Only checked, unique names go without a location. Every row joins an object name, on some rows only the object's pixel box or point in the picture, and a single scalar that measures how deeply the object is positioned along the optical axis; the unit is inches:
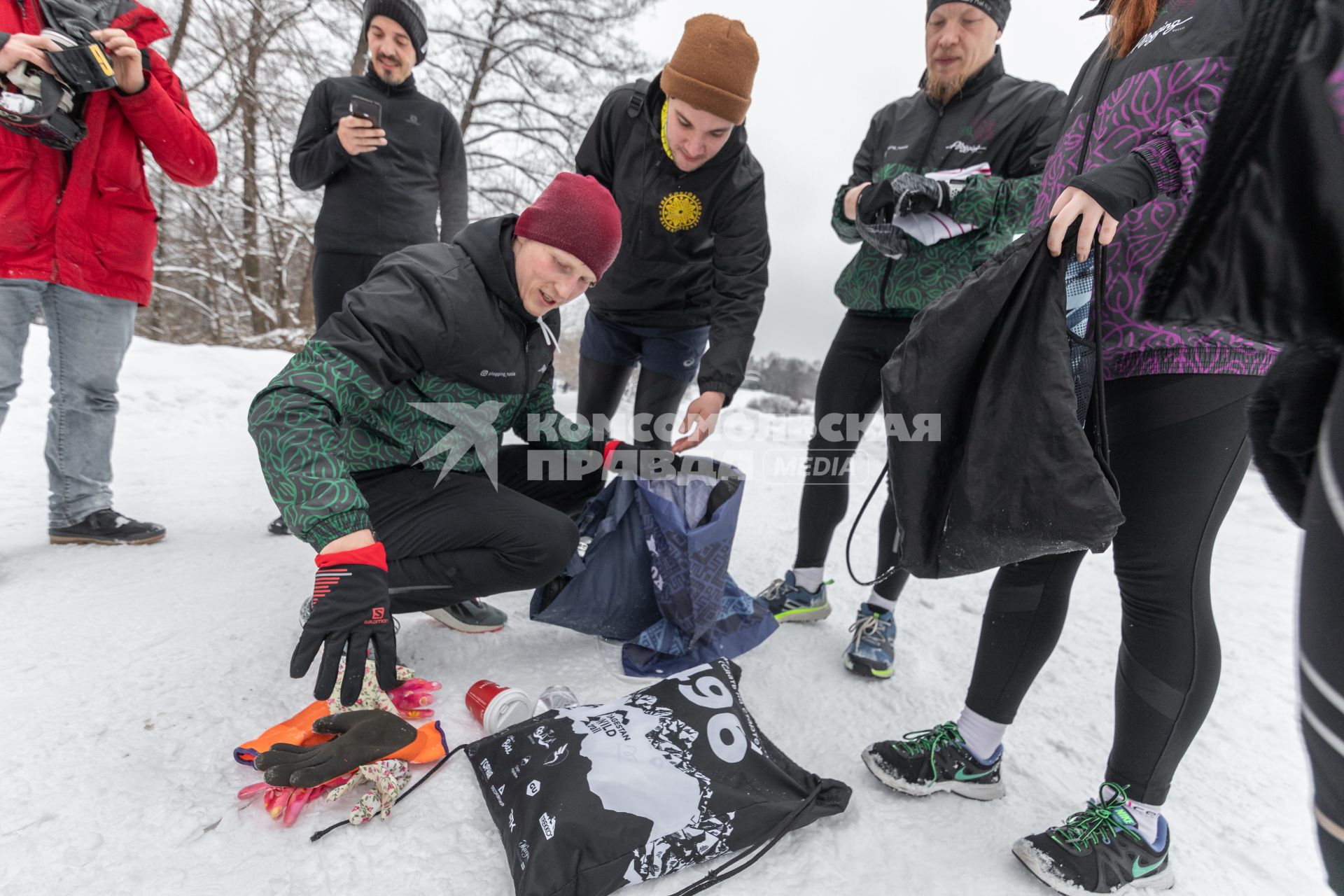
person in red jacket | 73.4
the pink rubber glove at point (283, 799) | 44.4
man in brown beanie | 81.0
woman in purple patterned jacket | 42.1
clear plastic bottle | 59.3
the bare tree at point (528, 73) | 346.9
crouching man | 47.3
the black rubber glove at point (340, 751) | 44.2
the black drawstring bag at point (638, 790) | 41.3
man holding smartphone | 100.3
